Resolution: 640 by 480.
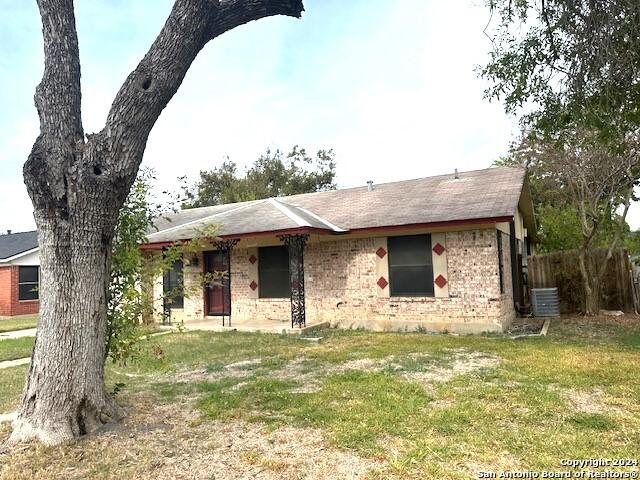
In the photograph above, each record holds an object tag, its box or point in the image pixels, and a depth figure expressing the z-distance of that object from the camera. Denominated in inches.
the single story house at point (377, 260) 408.2
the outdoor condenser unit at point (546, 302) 484.5
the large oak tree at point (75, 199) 162.1
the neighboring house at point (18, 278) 818.2
